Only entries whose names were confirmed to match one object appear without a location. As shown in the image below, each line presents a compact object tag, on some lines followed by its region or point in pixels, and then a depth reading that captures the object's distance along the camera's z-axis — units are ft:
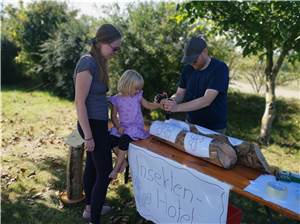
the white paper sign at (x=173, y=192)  5.81
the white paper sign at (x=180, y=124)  7.09
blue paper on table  5.00
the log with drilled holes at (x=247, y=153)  5.94
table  5.19
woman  6.33
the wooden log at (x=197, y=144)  6.06
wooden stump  8.36
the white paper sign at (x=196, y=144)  6.23
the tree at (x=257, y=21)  10.84
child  7.39
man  7.01
